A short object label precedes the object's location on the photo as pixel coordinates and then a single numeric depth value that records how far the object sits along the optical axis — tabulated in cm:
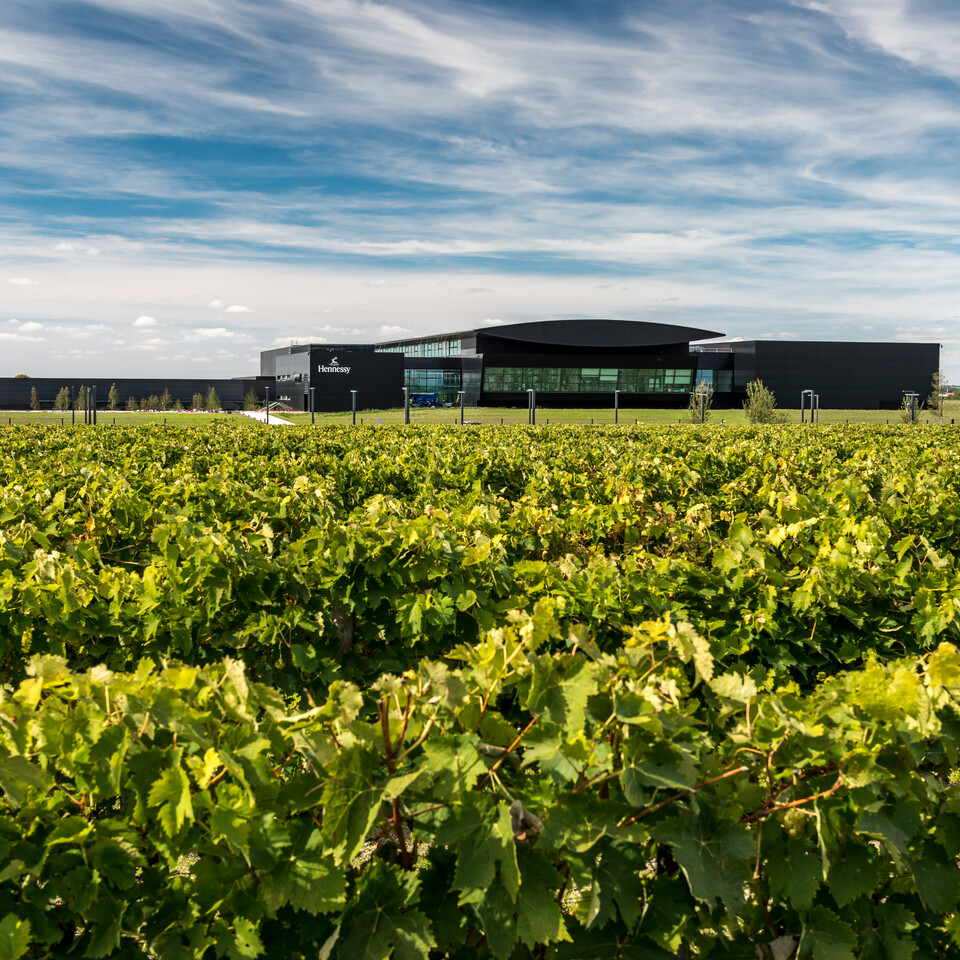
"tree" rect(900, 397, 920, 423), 6269
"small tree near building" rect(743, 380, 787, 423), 6638
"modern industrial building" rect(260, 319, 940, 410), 9581
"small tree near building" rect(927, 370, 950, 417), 7250
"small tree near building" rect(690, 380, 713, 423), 7448
